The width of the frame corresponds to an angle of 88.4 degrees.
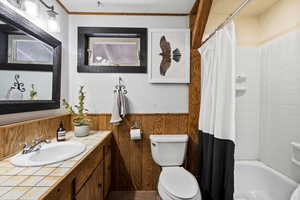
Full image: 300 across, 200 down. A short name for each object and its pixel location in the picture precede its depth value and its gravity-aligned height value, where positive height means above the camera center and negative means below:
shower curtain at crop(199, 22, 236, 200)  1.24 -0.13
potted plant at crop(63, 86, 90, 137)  1.71 -0.24
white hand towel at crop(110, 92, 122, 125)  1.91 -0.16
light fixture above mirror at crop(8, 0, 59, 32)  1.25 +0.78
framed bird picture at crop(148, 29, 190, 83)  2.04 +0.60
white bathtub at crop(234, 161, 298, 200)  1.62 -0.91
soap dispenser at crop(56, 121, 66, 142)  1.51 -0.35
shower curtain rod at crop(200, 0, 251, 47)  1.14 +0.67
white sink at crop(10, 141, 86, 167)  1.00 -0.41
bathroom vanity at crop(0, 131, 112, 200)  0.72 -0.43
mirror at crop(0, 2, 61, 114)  1.11 +0.29
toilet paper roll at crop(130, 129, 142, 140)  1.89 -0.41
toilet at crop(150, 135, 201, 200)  1.32 -0.76
